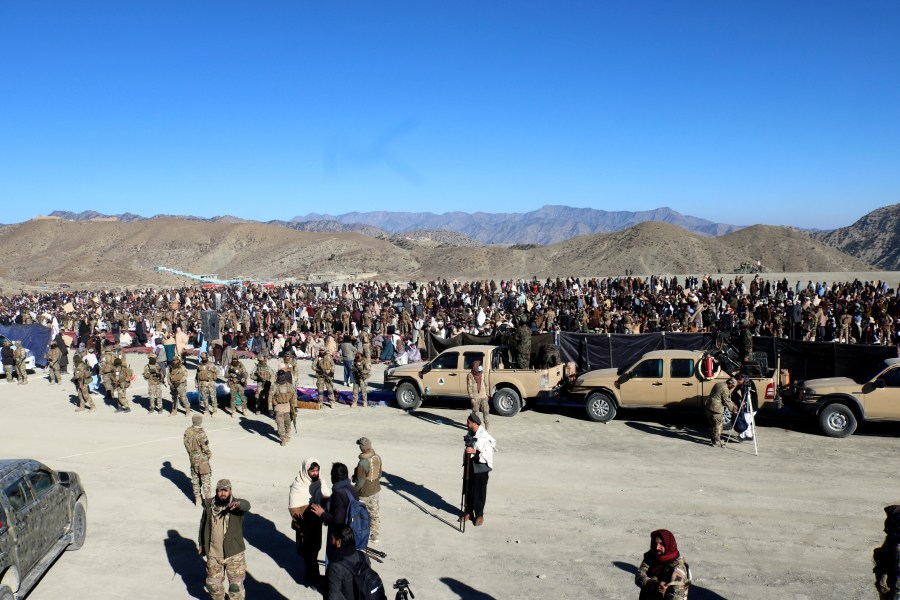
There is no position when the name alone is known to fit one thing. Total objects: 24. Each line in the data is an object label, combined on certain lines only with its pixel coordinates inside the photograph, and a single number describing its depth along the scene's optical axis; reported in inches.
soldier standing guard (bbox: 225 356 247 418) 605.0
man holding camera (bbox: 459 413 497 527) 326.3
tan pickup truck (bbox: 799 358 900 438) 469.4
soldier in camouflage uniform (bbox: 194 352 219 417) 589.0
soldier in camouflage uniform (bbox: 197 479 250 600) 243.4
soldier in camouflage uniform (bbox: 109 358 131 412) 636.7
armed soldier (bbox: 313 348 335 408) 624.1
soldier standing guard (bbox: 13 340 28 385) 793.6
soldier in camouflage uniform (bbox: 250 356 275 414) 600.7
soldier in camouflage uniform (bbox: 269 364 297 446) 494.3
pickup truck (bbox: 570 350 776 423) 519.5
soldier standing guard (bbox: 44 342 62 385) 791.7
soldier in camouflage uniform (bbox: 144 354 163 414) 613.0
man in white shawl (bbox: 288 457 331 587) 275.7
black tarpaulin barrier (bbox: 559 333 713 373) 674.8
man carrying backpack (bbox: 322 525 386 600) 202.2
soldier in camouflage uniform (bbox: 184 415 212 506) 368.5
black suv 255.3
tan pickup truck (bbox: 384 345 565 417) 575.5
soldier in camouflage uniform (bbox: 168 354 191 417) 589.0
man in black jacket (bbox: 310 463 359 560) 236.5
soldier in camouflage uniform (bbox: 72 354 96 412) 630.5
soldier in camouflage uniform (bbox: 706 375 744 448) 471.5
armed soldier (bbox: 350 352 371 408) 606.5
